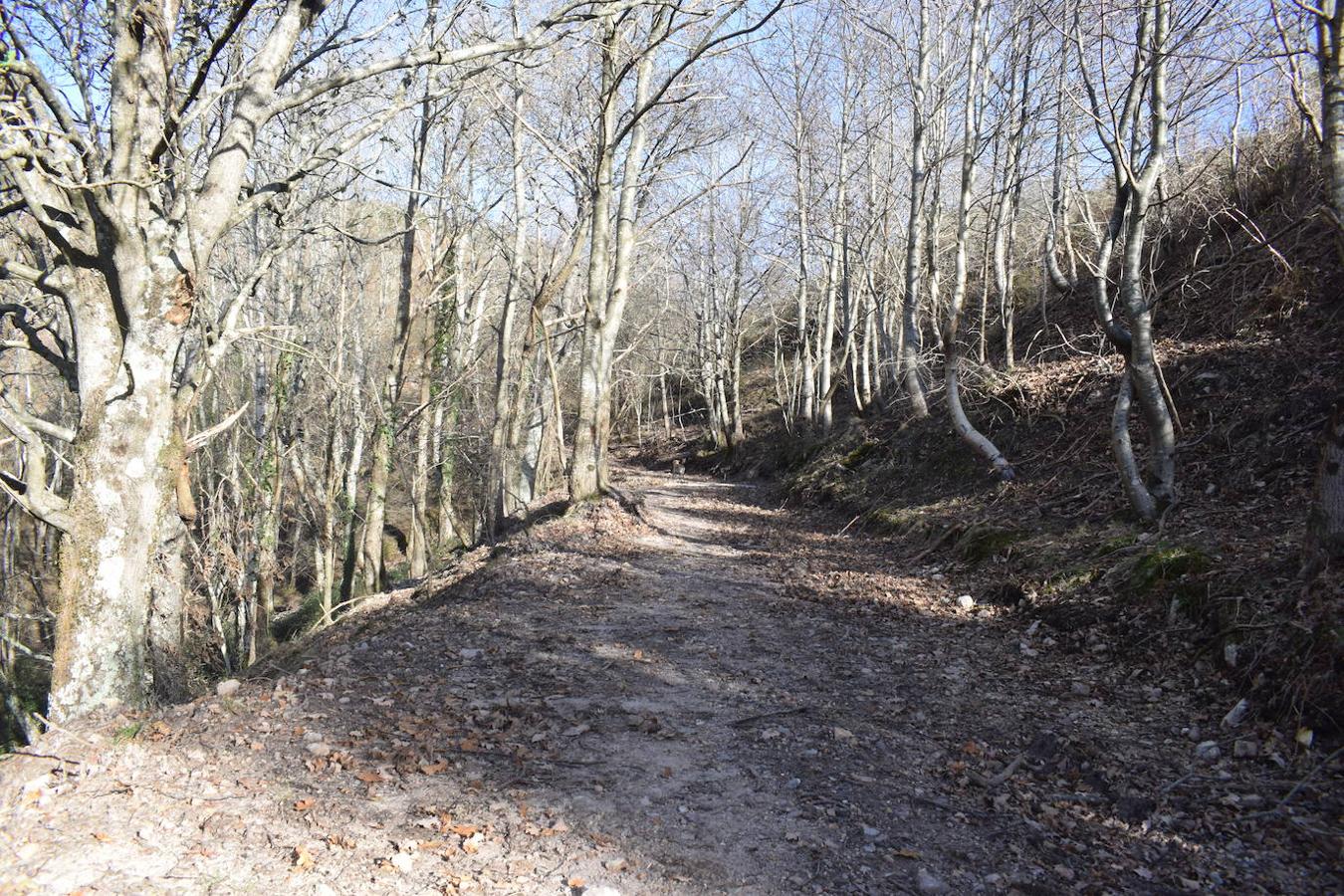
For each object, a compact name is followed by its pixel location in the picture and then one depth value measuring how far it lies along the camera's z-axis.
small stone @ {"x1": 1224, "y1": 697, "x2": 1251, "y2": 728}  4.11
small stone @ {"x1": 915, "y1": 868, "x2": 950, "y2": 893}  2.92
